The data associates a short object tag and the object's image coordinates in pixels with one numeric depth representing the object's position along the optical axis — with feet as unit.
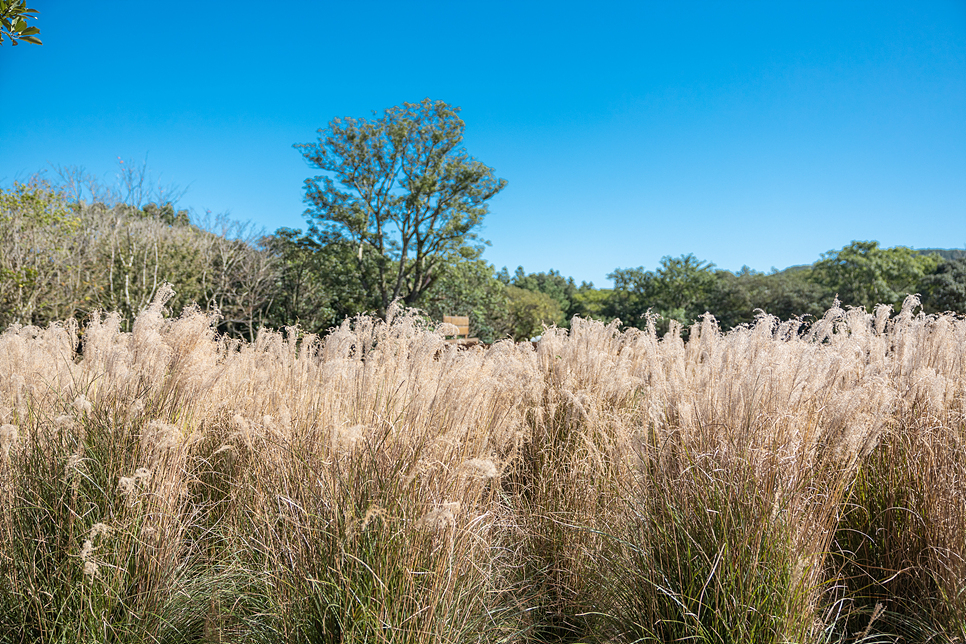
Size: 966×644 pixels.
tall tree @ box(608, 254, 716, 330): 99.81
